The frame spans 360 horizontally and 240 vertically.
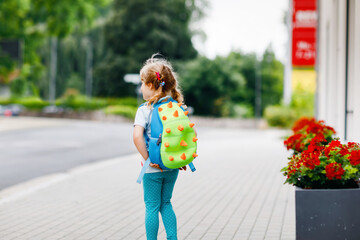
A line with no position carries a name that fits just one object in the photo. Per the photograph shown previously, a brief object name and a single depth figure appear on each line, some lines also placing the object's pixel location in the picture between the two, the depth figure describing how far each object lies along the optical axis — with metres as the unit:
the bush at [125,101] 51.47
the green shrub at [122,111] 43.03
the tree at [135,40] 54.47
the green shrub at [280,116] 27.98
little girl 4.16
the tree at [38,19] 33.41
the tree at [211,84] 50.47
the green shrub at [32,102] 50.81
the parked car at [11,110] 48.12
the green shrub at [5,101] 55.36
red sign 21.00
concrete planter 4.03
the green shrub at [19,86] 44.81
